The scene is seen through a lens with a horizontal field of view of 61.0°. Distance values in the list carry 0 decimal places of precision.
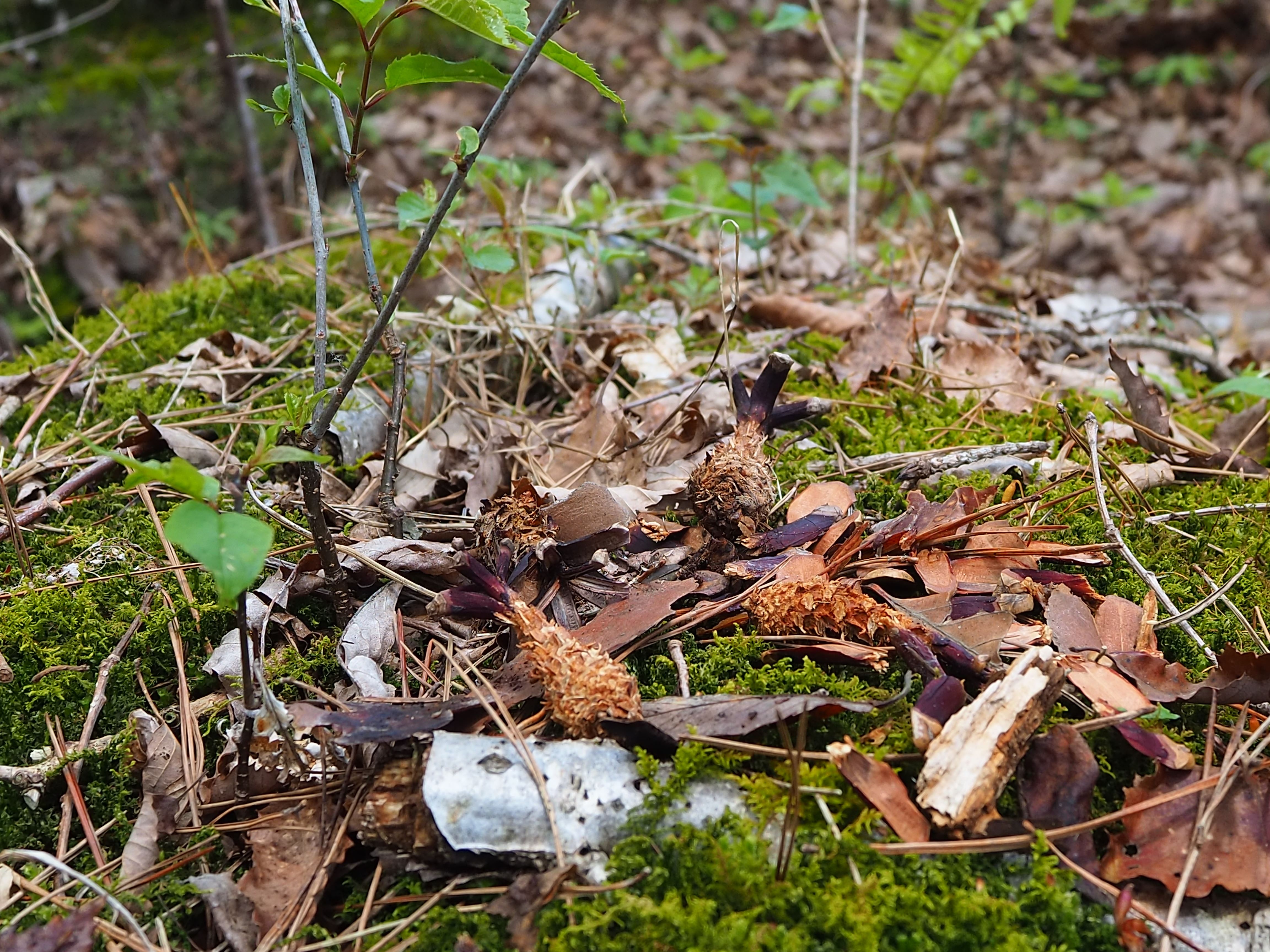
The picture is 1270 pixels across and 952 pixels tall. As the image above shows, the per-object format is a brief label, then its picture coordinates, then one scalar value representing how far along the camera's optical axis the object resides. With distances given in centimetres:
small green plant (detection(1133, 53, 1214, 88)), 145
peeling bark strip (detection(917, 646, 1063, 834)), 30
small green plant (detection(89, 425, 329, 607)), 27
